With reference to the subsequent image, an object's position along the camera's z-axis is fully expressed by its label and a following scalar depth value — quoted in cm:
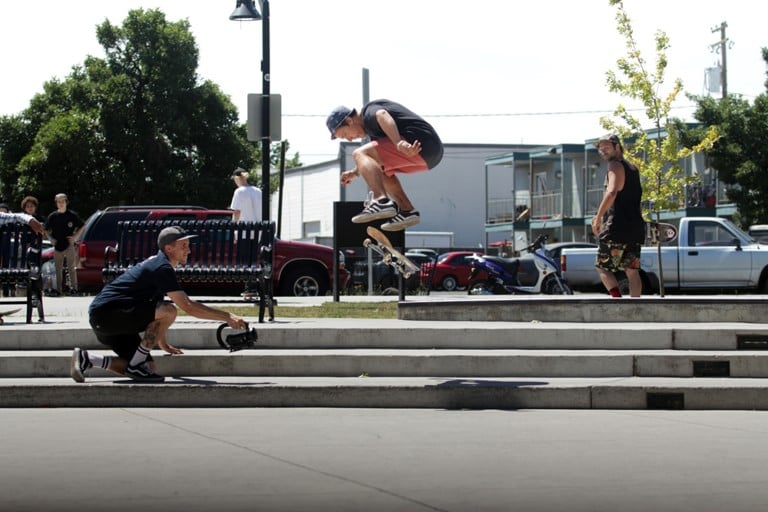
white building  6631
